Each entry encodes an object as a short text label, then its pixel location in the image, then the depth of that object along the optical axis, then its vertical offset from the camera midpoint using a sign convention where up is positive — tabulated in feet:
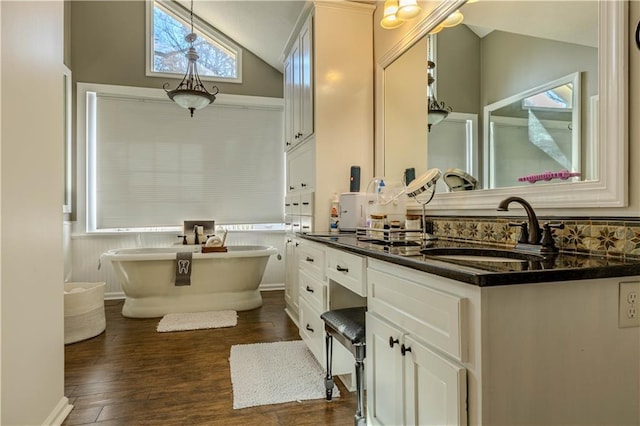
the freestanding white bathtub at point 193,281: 11.62 -2.29
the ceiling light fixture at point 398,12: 7.22 +4.00
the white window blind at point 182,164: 14.48 +2.00
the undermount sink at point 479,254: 4.57 -0.56
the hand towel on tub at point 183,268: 11.76 -1.77
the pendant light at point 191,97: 11.04 +3.51
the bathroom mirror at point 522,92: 3.90 +1.54
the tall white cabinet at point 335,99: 9.45 +2.93
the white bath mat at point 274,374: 6.64 -3.29
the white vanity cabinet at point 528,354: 2.99 -1.22
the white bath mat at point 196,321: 10.62 -3.28
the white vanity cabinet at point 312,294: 7.15 -1.72
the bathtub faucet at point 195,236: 14.43 -0.94
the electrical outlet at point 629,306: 3.29 -0.84
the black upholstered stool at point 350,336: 5.28 -1.87
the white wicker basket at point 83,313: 9.52 -2.68
